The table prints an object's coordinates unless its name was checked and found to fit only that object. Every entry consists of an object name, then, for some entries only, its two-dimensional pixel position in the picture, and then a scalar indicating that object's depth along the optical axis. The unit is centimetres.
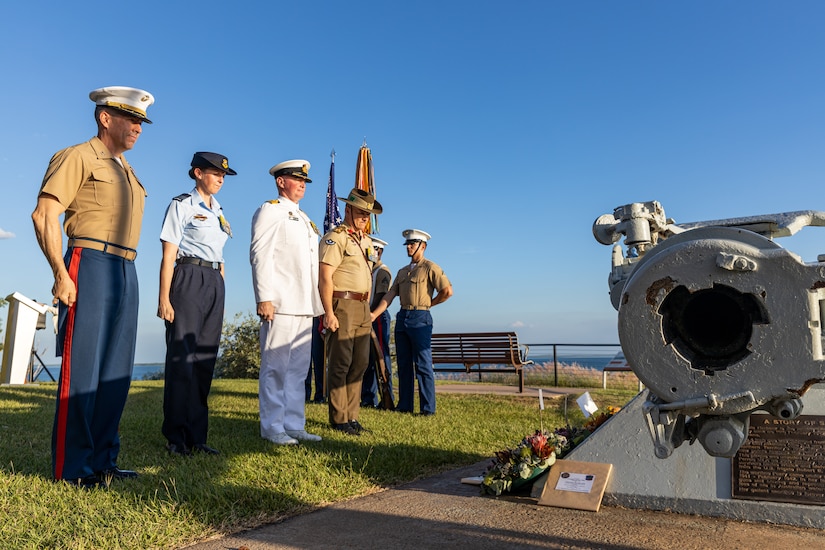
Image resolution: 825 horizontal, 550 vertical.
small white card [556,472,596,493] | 357
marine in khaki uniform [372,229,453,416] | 759
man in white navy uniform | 521
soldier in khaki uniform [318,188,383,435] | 574
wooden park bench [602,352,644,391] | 1105
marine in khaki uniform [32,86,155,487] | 365
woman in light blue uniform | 461
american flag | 1454
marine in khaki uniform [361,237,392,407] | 860
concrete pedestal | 320
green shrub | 1747
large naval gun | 178
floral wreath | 377
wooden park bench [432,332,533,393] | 1100
